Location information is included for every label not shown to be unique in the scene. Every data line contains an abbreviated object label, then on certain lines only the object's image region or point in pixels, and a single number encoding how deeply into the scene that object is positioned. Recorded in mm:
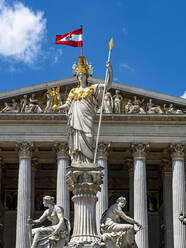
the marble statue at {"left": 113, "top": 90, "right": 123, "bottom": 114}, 55750
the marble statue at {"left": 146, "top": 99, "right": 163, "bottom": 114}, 55656
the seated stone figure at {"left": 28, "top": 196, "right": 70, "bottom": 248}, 17219
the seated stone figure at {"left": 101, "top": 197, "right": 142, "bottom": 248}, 17453
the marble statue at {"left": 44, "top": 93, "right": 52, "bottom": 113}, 55375
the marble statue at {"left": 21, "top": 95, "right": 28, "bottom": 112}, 55772
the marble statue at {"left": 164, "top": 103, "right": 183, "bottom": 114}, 55512
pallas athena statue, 18125
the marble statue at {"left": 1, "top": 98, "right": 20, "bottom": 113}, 55528
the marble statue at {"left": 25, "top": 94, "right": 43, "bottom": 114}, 55344
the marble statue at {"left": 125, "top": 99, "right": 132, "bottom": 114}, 55812
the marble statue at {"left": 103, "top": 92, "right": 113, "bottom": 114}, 55094
